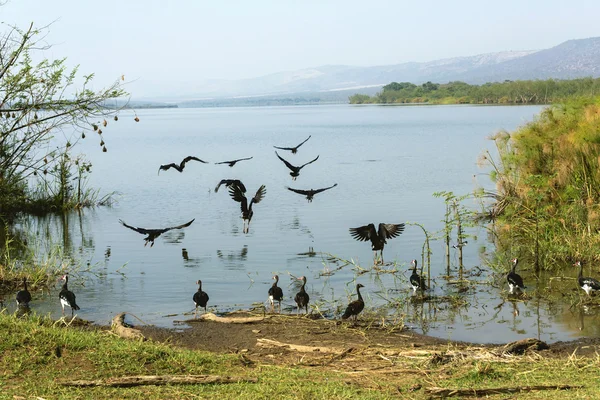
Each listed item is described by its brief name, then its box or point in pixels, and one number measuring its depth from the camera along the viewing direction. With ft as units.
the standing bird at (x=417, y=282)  49.75
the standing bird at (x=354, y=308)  42.80
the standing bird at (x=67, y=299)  47.24
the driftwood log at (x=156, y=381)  28.32
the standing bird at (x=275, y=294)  46.68
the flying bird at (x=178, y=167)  67.97
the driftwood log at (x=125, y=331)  37.17
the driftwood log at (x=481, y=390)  26.66
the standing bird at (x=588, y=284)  46.68
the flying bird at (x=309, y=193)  68.78
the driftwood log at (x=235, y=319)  43.27
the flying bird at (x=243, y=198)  63.31
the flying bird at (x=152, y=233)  59.00
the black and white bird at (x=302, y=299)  45.75
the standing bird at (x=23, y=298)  48.34
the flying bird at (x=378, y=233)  54.60
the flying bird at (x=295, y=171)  72.33
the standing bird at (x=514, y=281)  49.49
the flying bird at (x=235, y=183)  66.09
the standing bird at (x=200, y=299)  47.26
